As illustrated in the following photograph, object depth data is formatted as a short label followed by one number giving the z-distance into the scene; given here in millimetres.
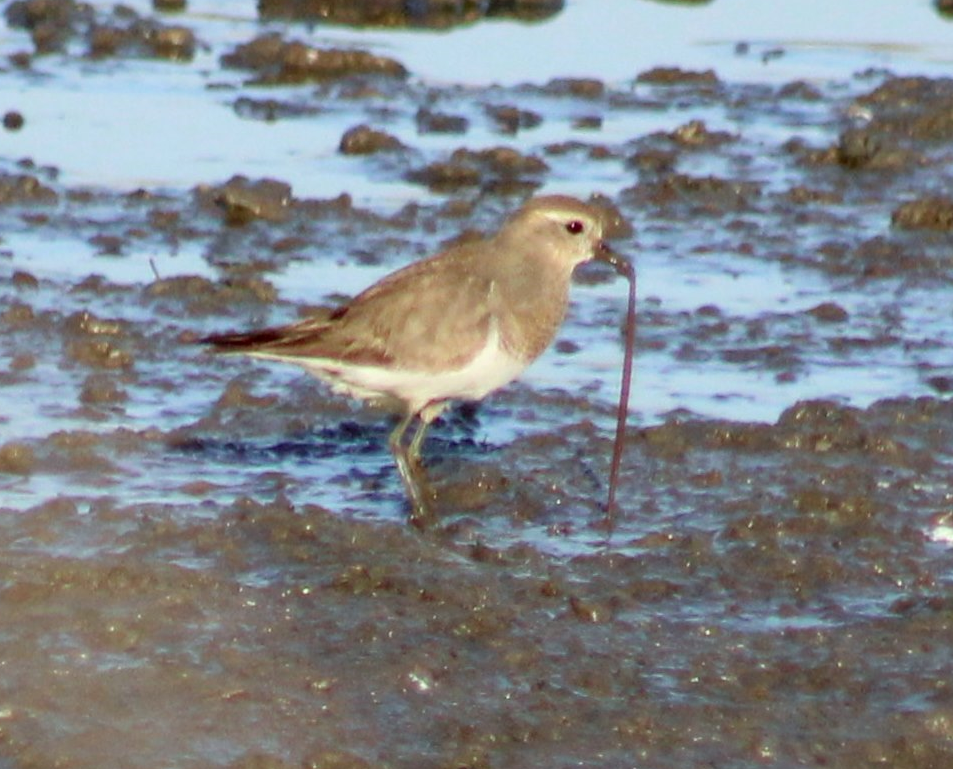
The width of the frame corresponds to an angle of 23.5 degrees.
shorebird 8211
